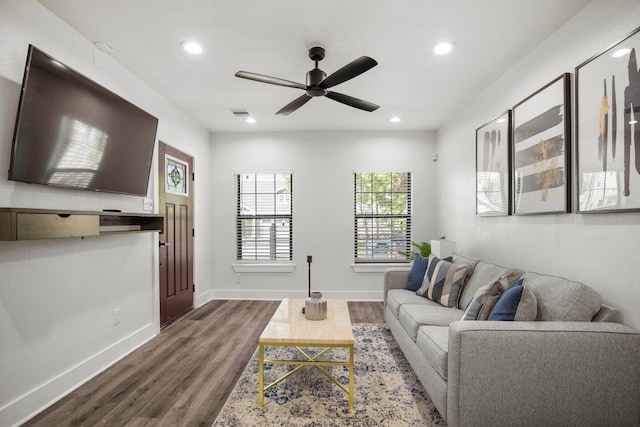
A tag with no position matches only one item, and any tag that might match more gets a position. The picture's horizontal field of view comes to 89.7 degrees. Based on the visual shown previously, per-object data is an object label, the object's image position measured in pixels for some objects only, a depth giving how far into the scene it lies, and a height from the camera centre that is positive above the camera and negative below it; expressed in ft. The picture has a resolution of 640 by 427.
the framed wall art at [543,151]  7.23 +1.59
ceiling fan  7.32 +3.29
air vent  13.23 +4.23
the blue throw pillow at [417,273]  11.55 -2.18
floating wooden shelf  5.65 -0.26
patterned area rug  6.59 -4.24
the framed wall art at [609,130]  5.64 +1.62
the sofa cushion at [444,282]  9.60 -2.16
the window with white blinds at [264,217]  16.70 -0.24
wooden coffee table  6.90 -2.75
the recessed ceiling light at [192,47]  8.25 +4.33
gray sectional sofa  5.34 -2.69
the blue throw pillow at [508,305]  6.21 -1.79
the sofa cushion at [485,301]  6.72 -1.86
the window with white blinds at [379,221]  16.62 -0.41
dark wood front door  12.13 -0.90
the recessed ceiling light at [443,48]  8.33 +4.38
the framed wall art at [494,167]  9.62 +1.52
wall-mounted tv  6.25 +1.82
